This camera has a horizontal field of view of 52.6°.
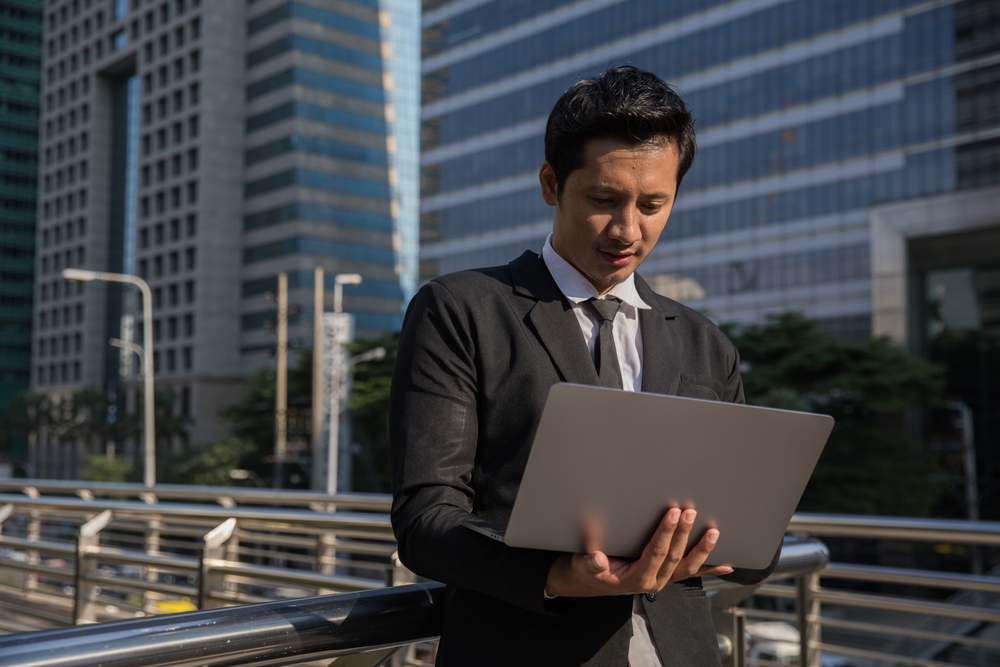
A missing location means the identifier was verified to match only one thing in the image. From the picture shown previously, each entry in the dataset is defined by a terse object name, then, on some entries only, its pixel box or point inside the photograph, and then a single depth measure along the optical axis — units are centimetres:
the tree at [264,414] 3806
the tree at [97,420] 5575
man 132
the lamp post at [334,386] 2483
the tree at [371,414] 3269
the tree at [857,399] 2450
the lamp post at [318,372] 2866
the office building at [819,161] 2988
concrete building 5706
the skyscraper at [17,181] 7581
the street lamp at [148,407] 2506
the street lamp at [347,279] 2280
